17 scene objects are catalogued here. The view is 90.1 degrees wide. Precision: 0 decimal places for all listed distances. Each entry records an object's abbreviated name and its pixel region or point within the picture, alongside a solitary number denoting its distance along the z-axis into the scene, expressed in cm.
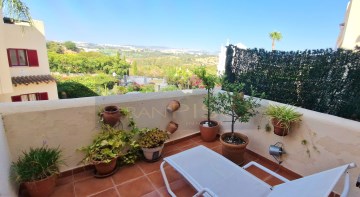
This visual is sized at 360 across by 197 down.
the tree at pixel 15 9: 339
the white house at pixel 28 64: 1101
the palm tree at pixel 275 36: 2131
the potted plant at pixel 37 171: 218
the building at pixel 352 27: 551
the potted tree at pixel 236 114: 318
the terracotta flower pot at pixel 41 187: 220
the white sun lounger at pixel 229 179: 146
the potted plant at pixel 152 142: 316
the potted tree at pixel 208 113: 386
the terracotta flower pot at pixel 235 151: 317
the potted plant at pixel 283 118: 277
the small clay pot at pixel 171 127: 378
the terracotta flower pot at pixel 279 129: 280
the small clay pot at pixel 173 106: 371
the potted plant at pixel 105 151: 275
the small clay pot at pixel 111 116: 287
